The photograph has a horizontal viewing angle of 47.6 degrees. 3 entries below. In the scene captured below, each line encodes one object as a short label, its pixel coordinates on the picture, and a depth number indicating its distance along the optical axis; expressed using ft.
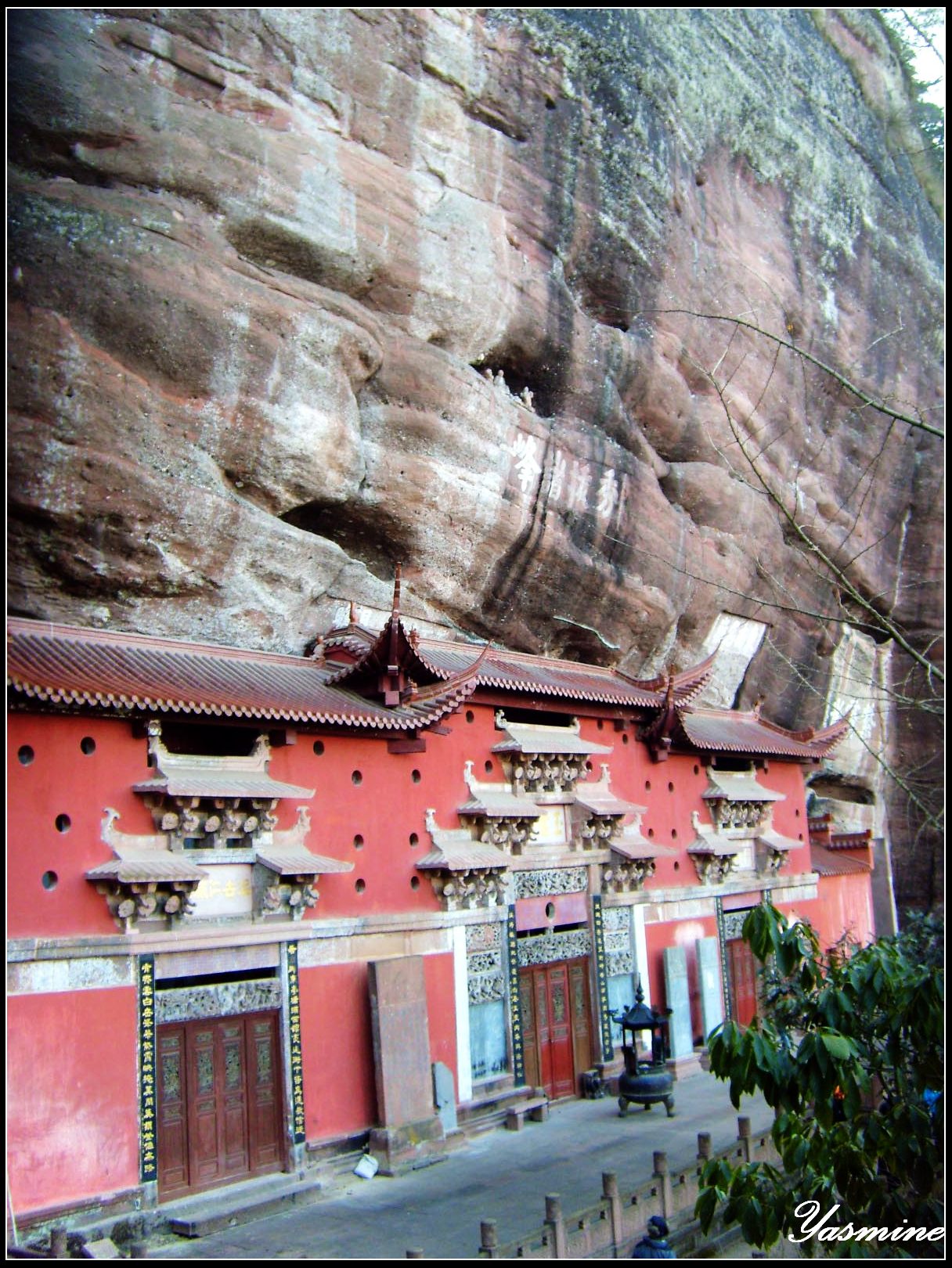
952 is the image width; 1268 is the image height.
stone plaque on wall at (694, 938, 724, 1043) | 60.13
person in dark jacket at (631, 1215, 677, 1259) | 25.73
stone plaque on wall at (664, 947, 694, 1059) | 57.41
